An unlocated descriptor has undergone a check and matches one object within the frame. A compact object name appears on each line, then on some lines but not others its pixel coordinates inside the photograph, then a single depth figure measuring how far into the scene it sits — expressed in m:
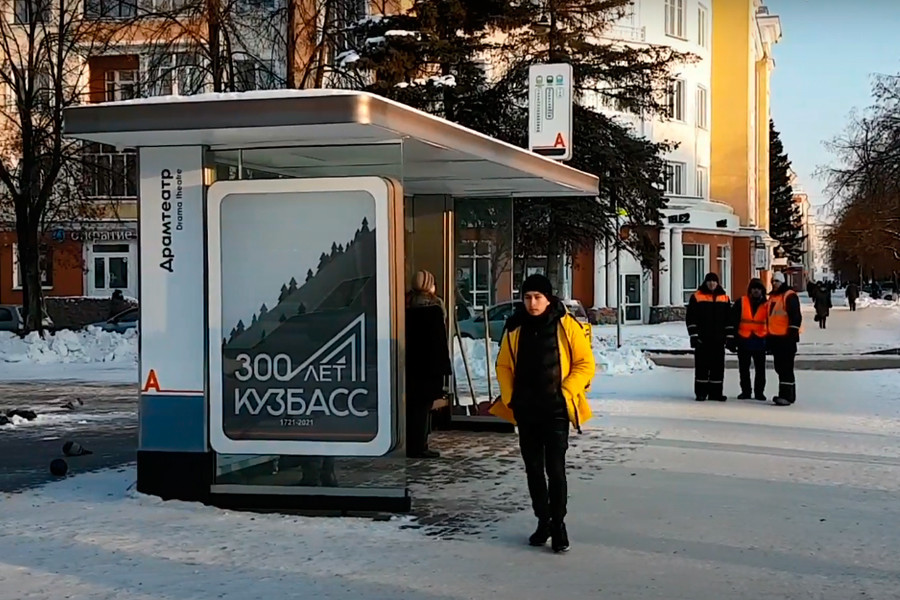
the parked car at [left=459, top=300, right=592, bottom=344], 12.60
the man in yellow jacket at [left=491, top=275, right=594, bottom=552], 7.10
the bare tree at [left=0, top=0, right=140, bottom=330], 26.39
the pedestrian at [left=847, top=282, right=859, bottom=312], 61.03
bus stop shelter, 8.16
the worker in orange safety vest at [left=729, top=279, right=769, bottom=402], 15.39
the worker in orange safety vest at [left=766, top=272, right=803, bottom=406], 14.92
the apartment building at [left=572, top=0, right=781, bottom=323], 45.28
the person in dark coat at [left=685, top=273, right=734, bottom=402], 15.59
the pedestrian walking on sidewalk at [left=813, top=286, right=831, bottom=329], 41.51
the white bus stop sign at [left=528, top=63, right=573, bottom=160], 14.58
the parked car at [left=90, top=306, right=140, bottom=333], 31.73
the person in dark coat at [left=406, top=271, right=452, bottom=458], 10.30
